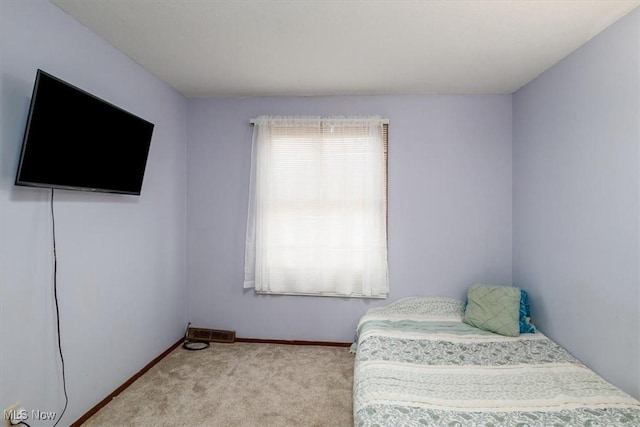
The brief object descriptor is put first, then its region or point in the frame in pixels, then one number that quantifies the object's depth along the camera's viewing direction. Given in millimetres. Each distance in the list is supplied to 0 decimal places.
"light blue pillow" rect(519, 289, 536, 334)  2670
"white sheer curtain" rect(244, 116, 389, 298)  3248
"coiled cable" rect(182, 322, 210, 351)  3270
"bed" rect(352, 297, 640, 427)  1631
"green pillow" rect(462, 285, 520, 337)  2656
